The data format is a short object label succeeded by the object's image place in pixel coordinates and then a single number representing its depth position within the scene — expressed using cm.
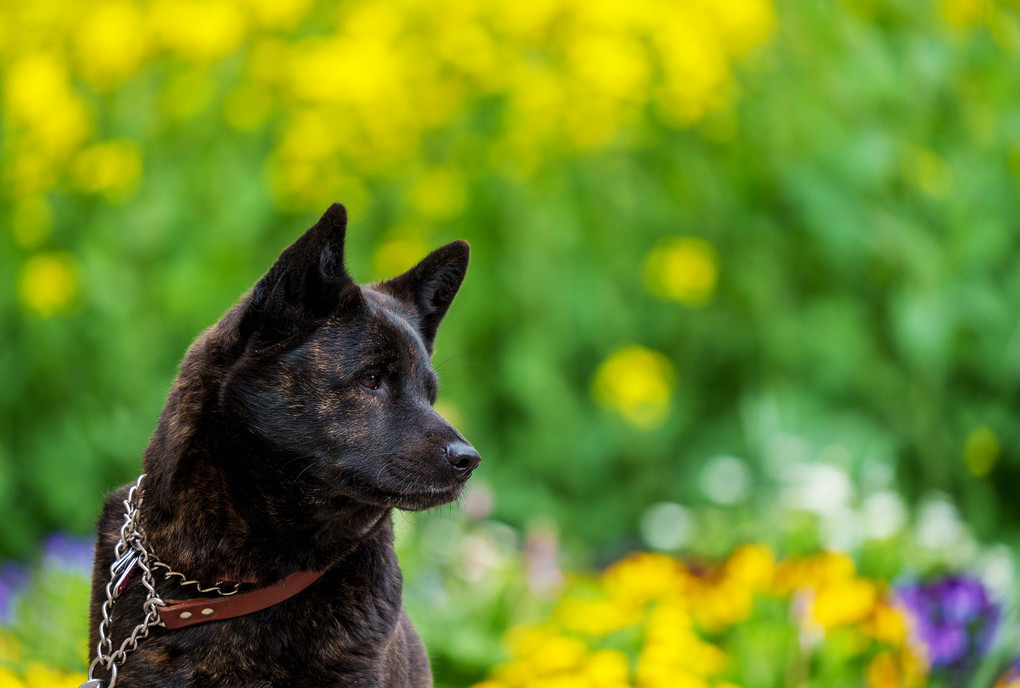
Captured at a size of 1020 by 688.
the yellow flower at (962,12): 1013
